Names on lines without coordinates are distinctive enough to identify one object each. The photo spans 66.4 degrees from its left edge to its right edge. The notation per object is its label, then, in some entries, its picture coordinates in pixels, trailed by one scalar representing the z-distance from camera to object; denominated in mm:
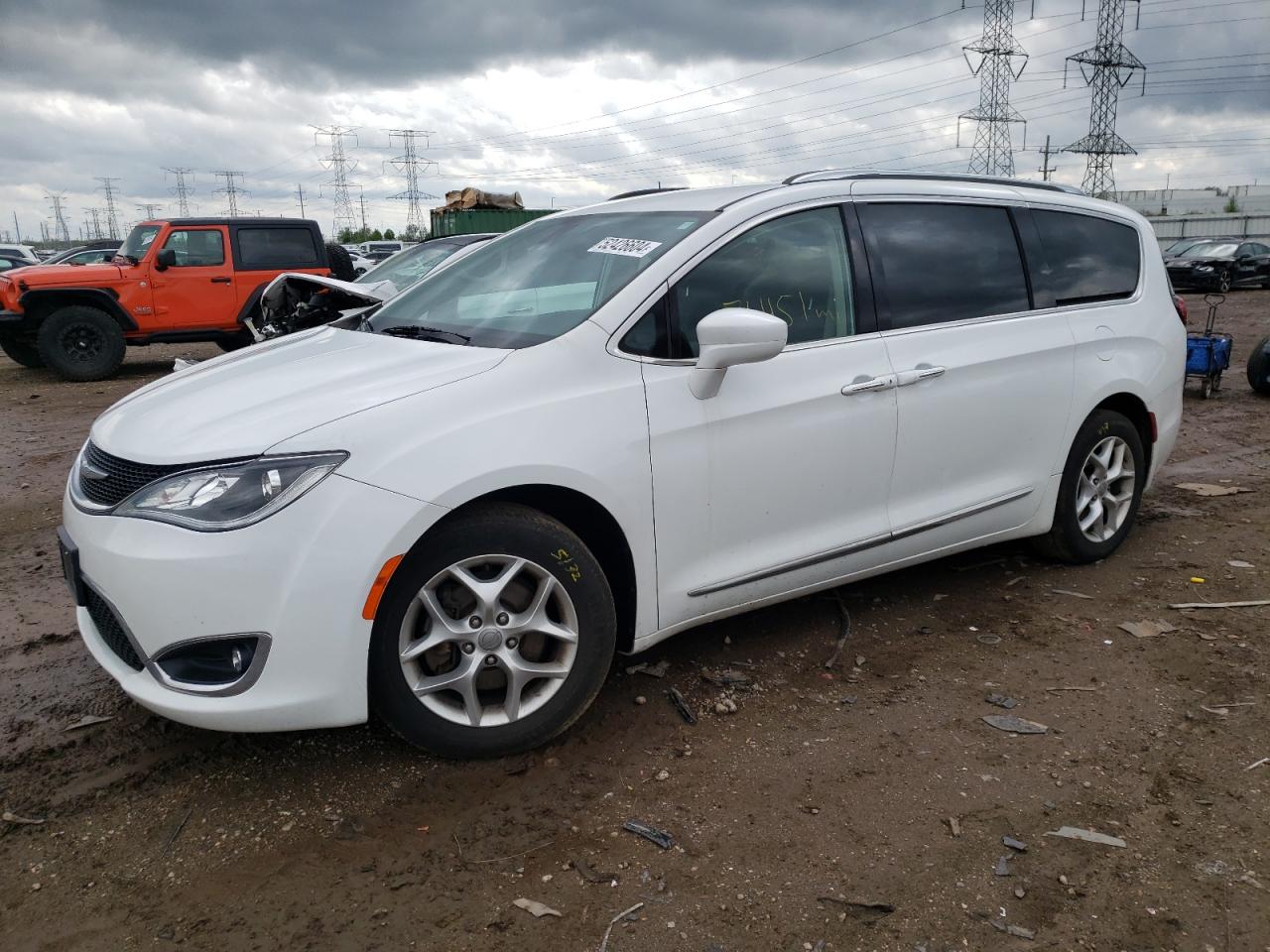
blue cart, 9484
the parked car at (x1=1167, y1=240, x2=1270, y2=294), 23109
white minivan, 2564
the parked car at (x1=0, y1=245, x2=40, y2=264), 21750
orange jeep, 11648
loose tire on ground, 9750
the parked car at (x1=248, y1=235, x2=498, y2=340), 6711
